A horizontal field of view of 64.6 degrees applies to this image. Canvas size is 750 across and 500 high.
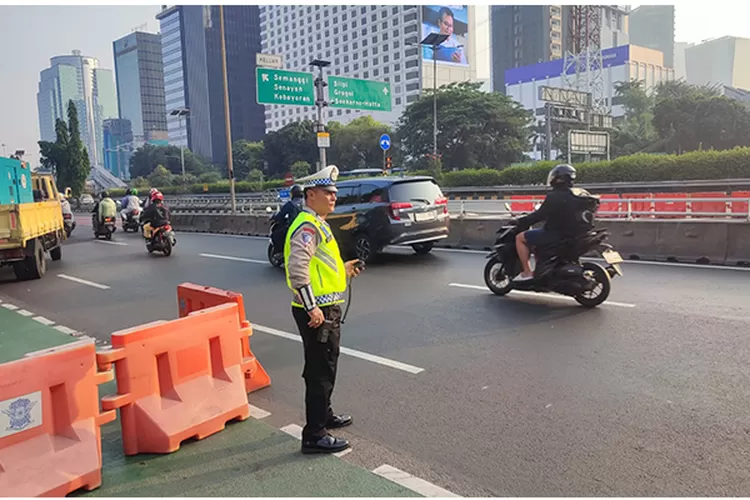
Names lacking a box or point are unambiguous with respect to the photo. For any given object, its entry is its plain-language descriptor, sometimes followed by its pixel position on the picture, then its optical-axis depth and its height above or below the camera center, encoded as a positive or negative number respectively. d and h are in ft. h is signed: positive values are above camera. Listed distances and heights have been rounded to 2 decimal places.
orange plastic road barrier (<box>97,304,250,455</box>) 12.60 -4.20
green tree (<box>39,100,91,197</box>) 188.85 +14.15
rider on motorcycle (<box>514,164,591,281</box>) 24.07 -1.28
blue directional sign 83.82 +6.22
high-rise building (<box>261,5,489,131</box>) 412.16 +110.61
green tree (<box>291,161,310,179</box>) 203.62 +6.86
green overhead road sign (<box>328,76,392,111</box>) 77.92 +12.59
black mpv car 37.86 -1.89
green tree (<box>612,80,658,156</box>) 183.52 +18.54
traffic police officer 12.32 -2.20
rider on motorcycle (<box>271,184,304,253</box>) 35.27 -1.58
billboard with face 403.97 +108.05
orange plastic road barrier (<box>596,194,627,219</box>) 47.71 -2.78
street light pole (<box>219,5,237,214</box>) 78.22 +10.65
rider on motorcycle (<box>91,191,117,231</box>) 69.67 -1.61
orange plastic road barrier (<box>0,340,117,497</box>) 10.59 -4.21
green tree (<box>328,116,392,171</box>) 244.63 +17.72
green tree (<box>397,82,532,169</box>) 172.76 +15.69
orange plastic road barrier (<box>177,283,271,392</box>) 16.30 -3.42
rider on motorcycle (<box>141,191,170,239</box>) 49.44 -1.67
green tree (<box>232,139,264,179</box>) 279.49 +16.80
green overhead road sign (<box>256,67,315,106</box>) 72.28 +12.68
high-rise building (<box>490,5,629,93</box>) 418.72 +107.16
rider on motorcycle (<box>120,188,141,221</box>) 79.92 -1.14
